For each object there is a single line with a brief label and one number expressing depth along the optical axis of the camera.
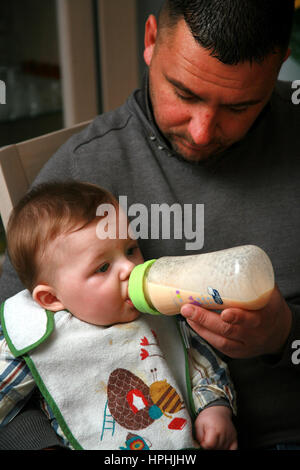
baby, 1.02
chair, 1.24
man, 1.06
